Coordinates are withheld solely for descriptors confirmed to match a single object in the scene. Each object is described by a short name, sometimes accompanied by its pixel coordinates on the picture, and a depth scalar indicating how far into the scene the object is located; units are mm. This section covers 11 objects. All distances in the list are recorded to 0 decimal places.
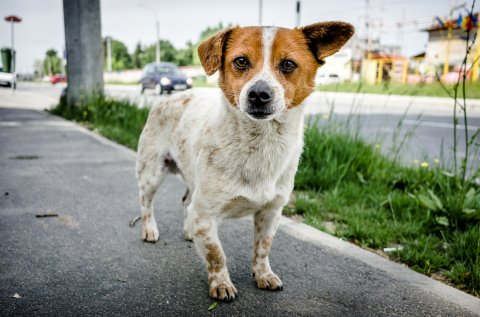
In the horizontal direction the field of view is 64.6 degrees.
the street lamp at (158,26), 42131
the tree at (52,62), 125881
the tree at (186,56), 77912
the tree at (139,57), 93931
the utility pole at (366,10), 37666
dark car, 20703
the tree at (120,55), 96125
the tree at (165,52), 85688
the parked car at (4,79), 27578
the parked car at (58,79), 60338
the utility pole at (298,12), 16703
